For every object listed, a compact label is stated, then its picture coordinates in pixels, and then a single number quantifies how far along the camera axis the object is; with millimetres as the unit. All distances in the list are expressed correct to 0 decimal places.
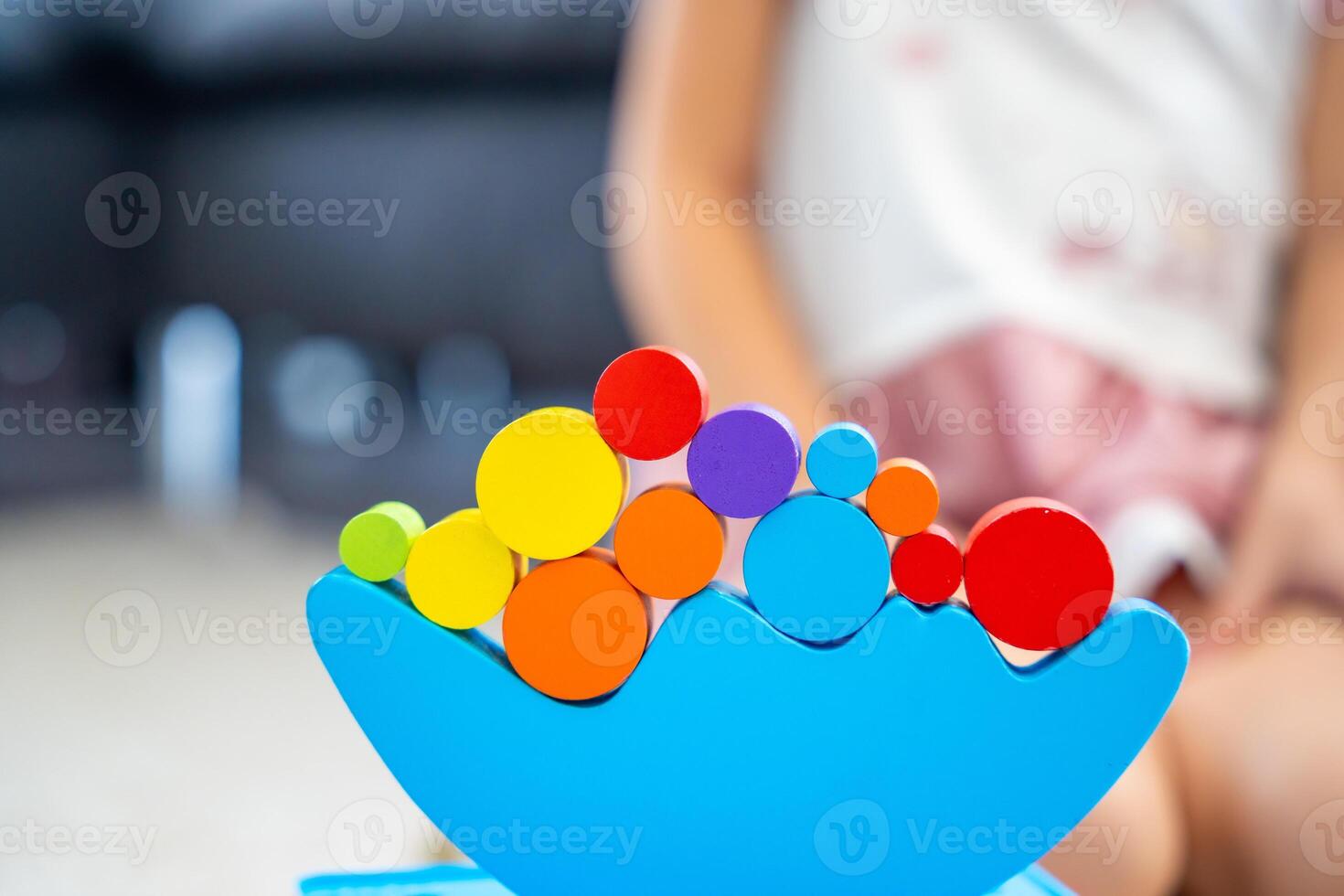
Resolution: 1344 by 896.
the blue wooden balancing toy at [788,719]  918
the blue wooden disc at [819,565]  918
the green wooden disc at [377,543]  928
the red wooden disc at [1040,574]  911
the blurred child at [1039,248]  1143
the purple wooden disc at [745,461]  914
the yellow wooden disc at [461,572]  926
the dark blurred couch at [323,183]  2425
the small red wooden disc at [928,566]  918
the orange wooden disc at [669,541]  921
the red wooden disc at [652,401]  913
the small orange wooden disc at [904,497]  917
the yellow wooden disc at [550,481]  920
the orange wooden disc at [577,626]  925
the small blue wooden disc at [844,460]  915
